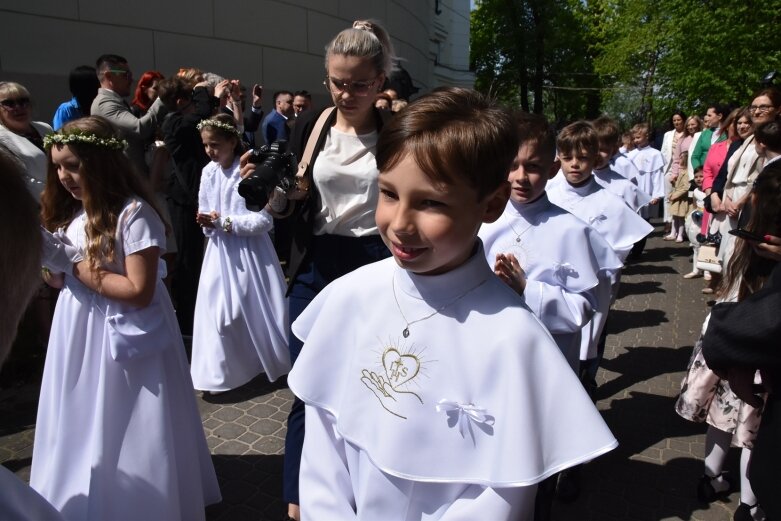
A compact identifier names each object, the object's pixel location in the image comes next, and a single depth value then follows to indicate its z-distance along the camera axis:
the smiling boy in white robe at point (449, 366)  1.46
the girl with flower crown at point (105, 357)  2.54
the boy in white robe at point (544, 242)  2.47
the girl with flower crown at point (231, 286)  4.61
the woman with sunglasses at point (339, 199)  2.63
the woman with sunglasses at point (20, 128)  4.99
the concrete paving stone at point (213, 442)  3.90
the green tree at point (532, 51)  33.62
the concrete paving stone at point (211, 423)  4.16
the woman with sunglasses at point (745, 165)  5.60
